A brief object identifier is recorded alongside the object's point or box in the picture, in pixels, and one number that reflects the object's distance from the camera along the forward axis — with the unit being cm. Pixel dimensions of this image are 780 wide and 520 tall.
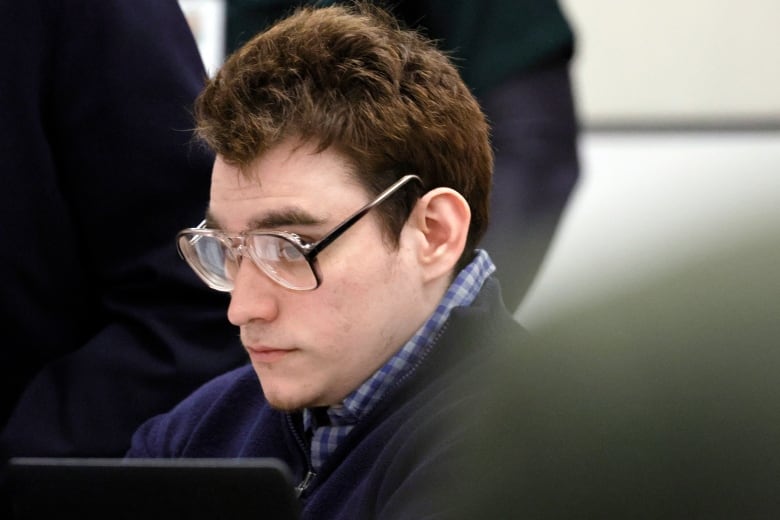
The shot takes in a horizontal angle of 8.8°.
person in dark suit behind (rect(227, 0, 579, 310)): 354
